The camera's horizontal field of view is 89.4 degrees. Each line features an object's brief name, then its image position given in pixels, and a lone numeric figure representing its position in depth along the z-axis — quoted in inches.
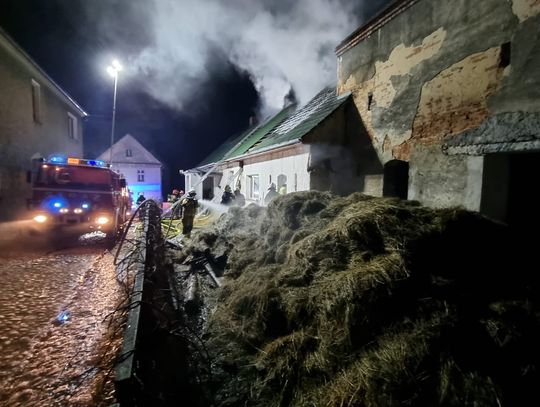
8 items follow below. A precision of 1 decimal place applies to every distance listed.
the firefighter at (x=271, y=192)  372.0
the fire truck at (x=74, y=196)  346.6
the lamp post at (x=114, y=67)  668.1
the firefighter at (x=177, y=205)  592.7
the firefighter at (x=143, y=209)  568.5
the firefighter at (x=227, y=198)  505.0
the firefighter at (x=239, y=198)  507.5
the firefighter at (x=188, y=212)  393.5
